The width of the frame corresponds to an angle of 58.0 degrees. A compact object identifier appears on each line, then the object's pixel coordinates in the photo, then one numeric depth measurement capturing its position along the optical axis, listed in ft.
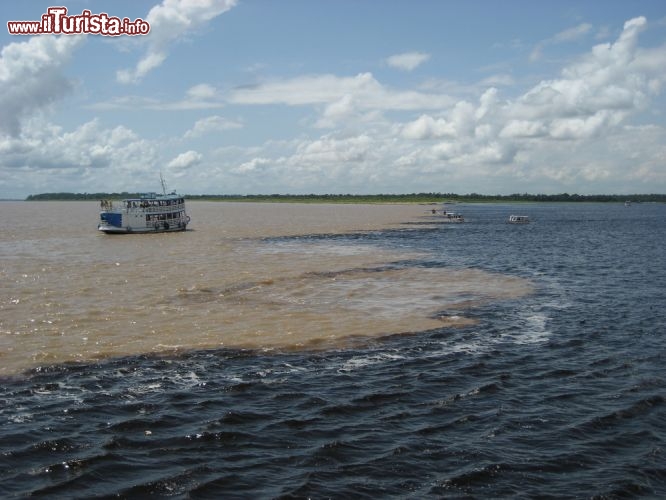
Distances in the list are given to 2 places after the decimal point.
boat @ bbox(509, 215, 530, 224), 454.40
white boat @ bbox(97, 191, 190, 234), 306.96
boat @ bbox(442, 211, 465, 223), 494.59
